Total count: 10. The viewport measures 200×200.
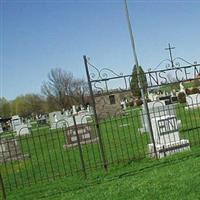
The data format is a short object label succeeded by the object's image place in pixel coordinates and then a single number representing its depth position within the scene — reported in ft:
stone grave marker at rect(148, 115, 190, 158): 33.24
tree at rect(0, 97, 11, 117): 282.15
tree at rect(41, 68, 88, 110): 198.18
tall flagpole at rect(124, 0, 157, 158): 56.85
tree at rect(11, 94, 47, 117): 259.35
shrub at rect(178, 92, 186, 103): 122.53
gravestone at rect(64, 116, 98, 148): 52.72
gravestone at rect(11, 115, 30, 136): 101.71
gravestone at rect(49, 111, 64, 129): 112.96
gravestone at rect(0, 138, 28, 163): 51.12
